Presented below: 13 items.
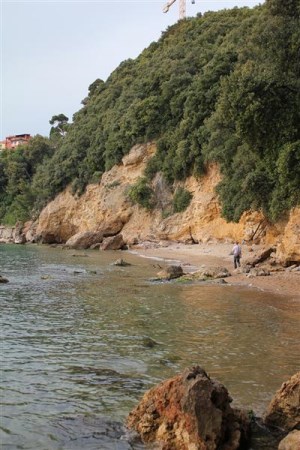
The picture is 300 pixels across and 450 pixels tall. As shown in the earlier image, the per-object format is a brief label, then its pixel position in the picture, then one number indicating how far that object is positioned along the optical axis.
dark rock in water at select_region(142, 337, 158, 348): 11.17
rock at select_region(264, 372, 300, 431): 6.52
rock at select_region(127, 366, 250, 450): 5.84
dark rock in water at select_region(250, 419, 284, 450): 6.11
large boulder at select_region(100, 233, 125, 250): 50.03
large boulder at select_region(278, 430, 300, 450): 5.55
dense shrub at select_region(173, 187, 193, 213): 49.09
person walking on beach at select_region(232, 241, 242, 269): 27.25
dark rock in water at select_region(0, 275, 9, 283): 23.55
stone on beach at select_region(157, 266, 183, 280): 24.57
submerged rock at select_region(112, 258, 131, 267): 32.78
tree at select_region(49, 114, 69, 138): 109.47
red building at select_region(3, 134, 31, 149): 139.75
